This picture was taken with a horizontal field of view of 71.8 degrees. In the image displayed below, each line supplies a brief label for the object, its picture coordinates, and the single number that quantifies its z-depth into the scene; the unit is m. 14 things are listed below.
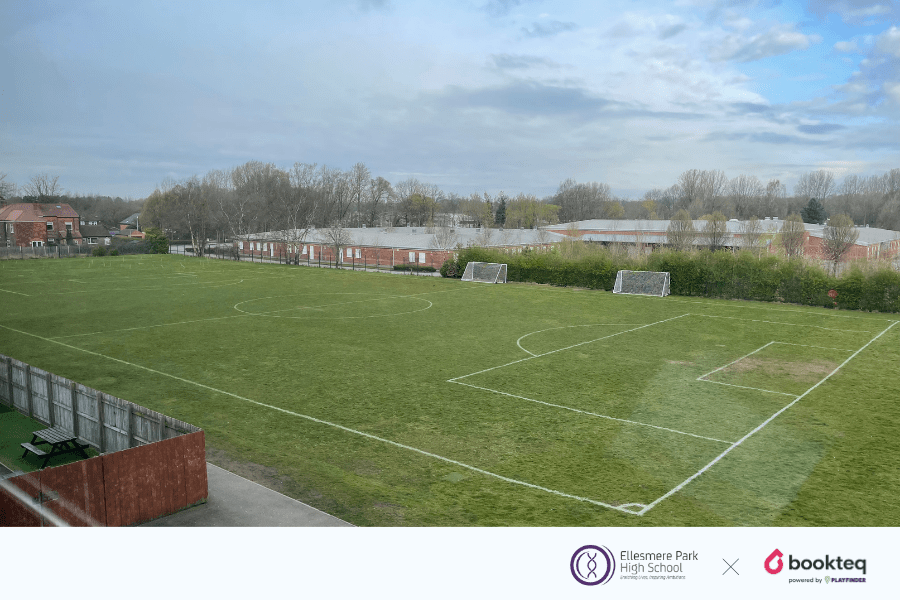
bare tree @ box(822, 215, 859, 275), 55.44
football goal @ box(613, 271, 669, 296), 37.84
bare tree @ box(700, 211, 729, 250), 62.34
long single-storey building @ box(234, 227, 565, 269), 59.31
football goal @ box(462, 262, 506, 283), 44.91
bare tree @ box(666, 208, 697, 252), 61.72
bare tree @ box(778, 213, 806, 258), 59.00
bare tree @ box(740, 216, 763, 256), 58.59
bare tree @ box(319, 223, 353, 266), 62.53
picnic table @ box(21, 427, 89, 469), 10.87
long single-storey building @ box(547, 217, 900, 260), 61.53
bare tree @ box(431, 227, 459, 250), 58.91
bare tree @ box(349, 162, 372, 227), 98.81
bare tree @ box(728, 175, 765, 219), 105.46
